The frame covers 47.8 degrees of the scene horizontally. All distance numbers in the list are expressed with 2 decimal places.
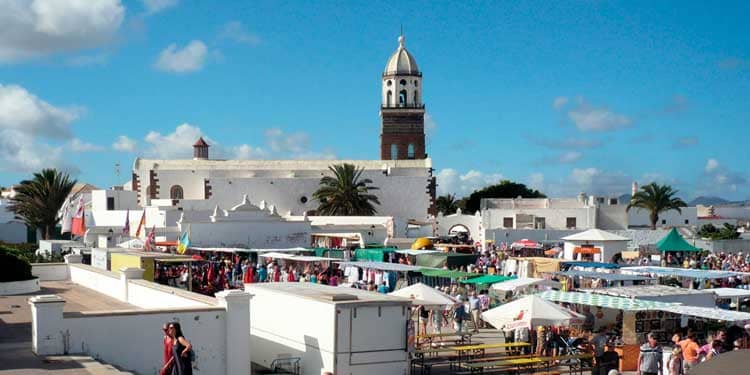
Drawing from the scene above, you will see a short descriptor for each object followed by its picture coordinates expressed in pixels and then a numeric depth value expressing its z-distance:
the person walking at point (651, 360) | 14.11
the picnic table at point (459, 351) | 16.50
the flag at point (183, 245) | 31.39
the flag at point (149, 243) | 30.71
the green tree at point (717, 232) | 55.61
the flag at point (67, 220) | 31.24
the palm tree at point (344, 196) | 57.69
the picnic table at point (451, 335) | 18.19
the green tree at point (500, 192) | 86.62
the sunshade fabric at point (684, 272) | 25.03
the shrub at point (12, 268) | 21.34
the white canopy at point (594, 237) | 33.56
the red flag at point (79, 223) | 31.14
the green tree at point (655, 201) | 63.59
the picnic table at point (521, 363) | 15.95
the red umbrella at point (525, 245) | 43.03
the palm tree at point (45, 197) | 50.19
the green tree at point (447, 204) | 85.06
